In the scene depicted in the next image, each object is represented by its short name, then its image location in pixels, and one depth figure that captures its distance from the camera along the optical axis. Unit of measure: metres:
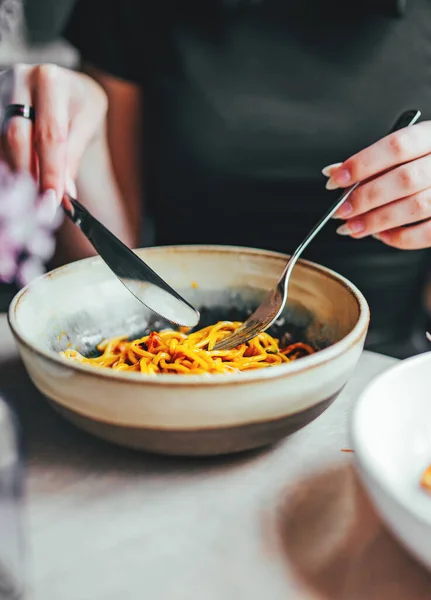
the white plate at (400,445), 0.39
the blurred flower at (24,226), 0.85
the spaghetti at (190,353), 0.66
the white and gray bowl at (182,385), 0.48
